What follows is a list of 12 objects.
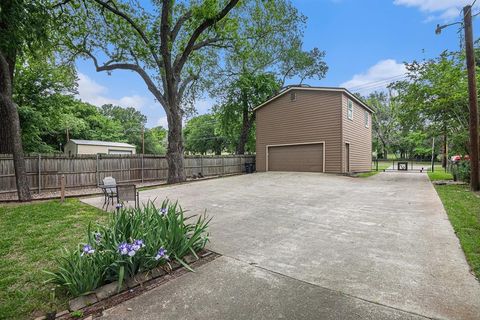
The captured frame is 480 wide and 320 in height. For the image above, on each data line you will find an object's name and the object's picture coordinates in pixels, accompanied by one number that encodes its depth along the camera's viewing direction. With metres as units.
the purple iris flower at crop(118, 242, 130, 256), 2.75
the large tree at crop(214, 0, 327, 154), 20.92
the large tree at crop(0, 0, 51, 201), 4.29
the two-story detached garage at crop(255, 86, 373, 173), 14.78
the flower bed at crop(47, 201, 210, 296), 2.69
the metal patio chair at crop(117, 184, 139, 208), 6.12
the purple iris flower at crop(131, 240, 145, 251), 2.81
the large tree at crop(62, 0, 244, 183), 13.33
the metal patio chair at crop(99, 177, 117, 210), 7.07
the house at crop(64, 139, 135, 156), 21.61
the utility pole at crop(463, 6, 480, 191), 8.73
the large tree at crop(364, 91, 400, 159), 37.78
